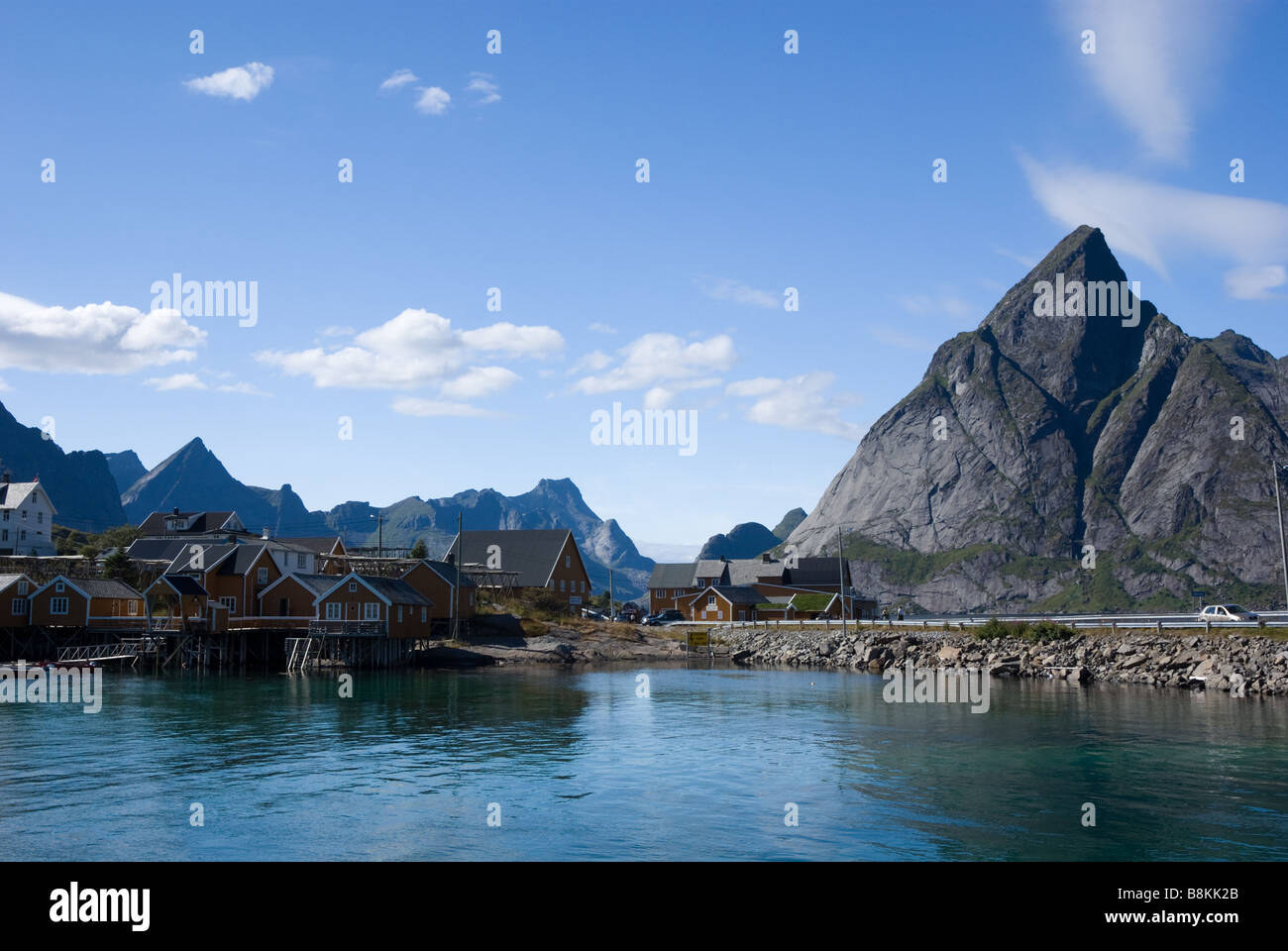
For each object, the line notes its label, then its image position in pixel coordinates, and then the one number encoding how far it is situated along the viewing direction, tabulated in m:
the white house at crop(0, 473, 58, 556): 121.50
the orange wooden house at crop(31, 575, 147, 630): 77.75
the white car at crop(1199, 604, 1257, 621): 64.56
